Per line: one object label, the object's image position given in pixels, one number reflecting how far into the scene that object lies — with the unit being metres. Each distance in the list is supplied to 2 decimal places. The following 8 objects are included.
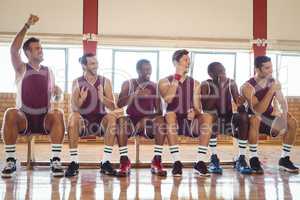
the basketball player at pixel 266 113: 3.61
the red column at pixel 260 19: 6.93
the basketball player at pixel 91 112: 3.39
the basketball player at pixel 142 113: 3.46
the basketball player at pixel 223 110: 3.64
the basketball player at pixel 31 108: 3.26
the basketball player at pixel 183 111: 3.42
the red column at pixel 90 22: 6.69
